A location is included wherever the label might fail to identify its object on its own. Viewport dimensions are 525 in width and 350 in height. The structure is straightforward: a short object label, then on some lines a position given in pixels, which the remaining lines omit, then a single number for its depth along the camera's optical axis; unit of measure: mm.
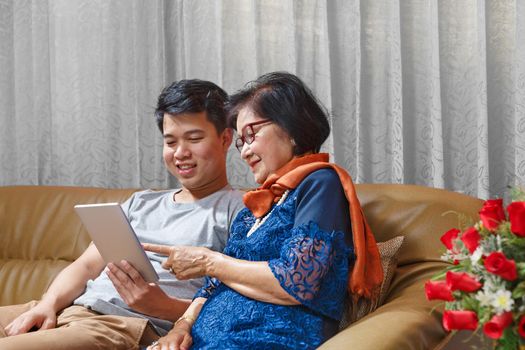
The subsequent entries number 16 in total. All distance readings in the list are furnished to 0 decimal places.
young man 2138
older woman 1874
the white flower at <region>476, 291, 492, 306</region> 1505
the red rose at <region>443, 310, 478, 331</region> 1538
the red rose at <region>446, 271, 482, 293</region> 1533
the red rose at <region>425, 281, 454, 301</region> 1583
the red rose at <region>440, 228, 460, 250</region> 1625
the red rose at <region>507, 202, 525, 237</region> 1509
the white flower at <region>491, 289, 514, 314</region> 1486
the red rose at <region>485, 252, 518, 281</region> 1496
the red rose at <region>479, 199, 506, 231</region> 1561
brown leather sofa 1797
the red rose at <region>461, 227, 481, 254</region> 1557
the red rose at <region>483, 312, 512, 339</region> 1494
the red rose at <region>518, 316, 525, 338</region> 1486
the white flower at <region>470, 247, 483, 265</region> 1531
